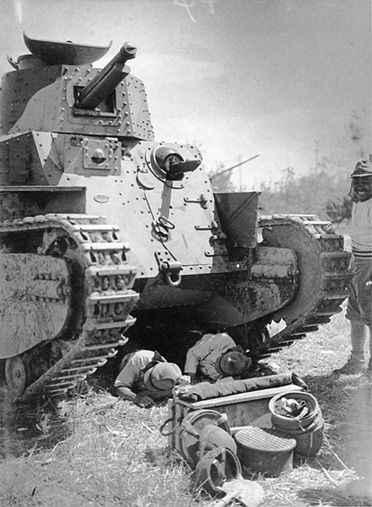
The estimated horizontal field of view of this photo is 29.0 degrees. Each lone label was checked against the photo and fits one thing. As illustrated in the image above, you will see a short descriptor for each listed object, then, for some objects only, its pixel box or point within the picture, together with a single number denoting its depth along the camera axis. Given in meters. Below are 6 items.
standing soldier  7.89
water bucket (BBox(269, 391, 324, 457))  5.39
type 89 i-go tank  5.79
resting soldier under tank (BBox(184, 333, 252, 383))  7.25
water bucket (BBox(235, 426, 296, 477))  5.07
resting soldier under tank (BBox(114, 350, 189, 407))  6.71
